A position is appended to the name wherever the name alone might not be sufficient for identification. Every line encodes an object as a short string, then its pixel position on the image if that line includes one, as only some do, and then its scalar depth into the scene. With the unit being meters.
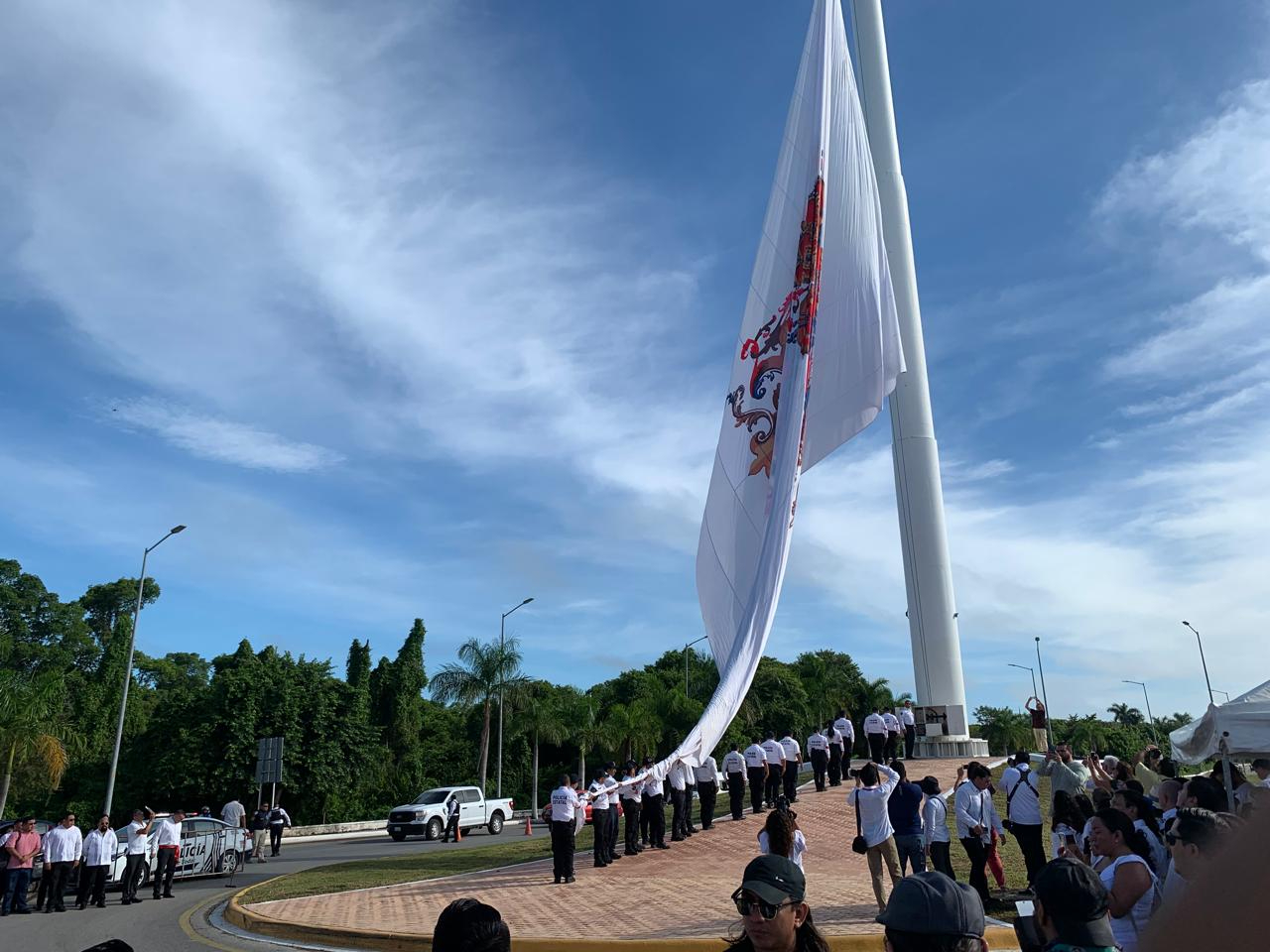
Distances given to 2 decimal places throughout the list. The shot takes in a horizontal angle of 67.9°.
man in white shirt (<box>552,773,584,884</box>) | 14.93
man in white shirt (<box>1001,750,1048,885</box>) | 11.31
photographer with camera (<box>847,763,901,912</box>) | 10.57
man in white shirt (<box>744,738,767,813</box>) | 21.38
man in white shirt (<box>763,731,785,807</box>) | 21.77
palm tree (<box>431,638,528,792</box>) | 45.50
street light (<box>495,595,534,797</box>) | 42.30
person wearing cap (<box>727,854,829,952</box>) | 3.16
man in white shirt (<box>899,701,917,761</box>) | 29.11
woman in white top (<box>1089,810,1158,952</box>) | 5.16
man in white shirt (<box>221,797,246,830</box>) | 23.28
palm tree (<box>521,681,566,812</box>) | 46.88
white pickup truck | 28.95
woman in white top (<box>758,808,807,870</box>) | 7.24
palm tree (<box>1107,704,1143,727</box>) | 128.06
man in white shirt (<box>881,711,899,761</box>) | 25.20
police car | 19.81
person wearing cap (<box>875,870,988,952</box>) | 2.77
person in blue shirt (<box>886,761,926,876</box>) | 10.78
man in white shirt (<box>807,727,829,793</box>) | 23.95
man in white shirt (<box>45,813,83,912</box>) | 15.86
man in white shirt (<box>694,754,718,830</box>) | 20.00
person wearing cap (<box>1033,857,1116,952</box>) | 3.58
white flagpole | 38.19
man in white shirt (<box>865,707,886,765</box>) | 24.48
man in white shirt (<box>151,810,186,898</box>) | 17.16
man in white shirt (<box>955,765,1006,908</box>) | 11.24
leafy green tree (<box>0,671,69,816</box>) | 30.06
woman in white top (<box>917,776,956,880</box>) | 11.02
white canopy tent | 11.59
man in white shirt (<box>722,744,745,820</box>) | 21.30
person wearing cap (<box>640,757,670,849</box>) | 17.81
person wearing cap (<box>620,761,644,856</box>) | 17.25
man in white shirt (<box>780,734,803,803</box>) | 21.88
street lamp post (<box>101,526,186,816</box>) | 25.58
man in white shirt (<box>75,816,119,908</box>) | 16.12
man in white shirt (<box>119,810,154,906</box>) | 16.81
